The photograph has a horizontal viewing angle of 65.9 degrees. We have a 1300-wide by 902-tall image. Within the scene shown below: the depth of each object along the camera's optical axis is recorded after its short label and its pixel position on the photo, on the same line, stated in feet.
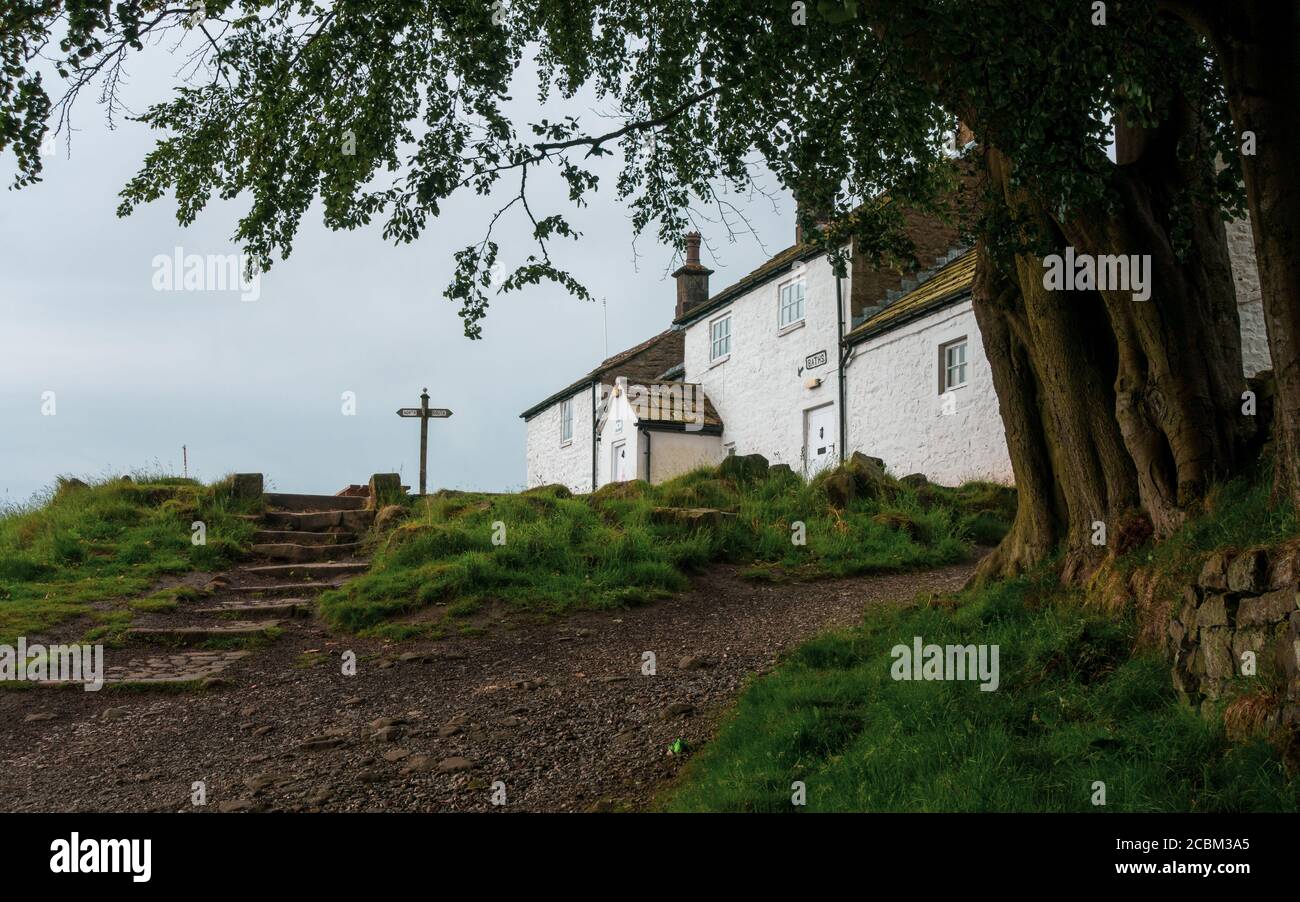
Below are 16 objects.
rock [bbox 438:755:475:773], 23.65
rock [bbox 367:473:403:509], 60.64
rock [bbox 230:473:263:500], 60.08
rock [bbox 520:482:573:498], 58.81
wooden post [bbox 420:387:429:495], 75.31
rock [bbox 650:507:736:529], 48.88
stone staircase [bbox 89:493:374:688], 36.01
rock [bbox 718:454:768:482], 61.41
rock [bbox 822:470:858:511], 54.54
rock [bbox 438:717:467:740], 26.32
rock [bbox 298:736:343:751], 26.27
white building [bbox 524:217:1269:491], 65.92
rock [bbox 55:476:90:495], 60.23
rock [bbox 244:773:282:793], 23.59
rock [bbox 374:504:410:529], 55.83
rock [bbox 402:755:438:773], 23.89
